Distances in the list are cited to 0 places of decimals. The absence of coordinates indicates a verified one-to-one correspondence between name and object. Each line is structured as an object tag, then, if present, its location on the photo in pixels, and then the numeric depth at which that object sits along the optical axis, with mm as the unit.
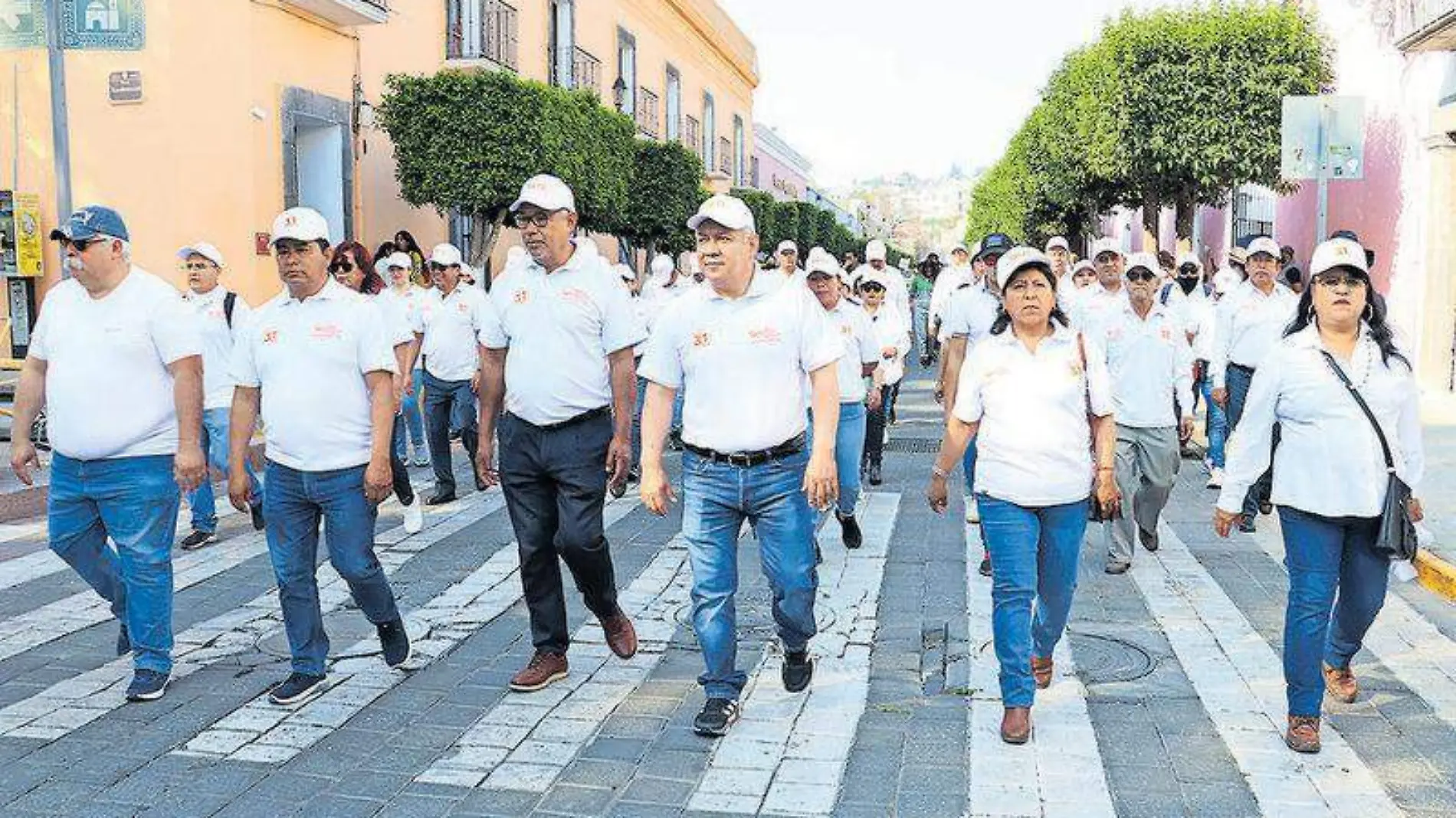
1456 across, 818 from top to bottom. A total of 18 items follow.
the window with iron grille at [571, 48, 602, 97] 27031
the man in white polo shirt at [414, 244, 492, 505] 10445
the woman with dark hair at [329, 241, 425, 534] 8820
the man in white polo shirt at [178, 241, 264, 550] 8391
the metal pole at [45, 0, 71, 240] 11562
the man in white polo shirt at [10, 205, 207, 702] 5395
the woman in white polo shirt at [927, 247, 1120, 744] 4906
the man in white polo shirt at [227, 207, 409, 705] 5336
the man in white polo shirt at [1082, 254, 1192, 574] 7867
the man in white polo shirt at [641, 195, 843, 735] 5035
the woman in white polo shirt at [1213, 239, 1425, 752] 4816
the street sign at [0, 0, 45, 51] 14547
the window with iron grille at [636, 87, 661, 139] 33094
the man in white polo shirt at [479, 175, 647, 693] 5488
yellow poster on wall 14680
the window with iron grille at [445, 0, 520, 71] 21109
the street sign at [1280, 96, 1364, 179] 11016
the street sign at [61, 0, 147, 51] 14422
